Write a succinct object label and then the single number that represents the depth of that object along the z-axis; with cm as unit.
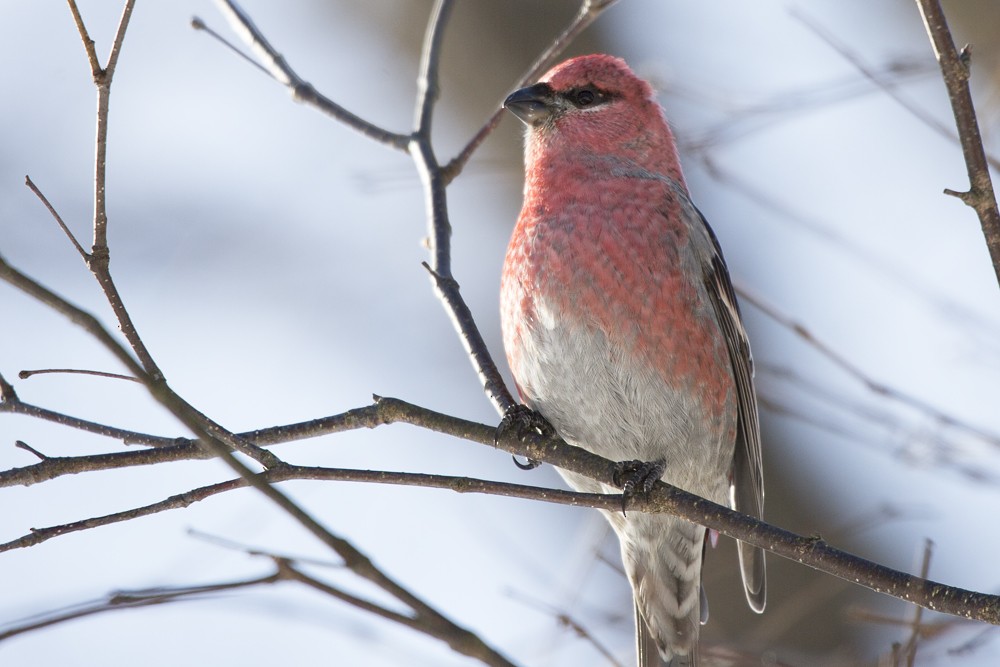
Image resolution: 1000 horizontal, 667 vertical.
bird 606
